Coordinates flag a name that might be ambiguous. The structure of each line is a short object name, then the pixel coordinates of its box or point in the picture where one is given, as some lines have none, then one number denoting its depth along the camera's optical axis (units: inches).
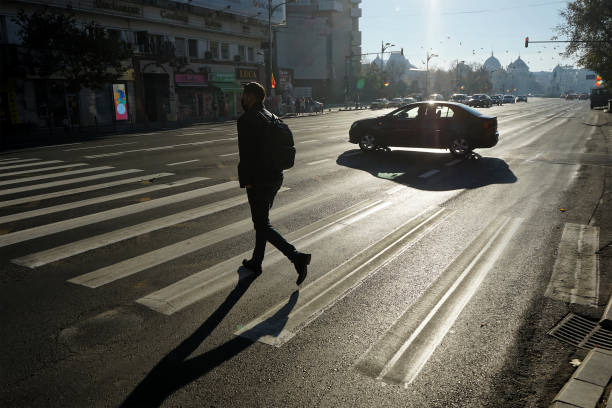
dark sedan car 538.9
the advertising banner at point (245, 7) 1740.3
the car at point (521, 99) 4017.0
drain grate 148.2
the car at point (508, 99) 3479.3
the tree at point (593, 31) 1626.5
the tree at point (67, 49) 1056.8
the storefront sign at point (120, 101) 1386.6
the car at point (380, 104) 2588.6
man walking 184.7
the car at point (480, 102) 2321.0
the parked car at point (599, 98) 2207.2
